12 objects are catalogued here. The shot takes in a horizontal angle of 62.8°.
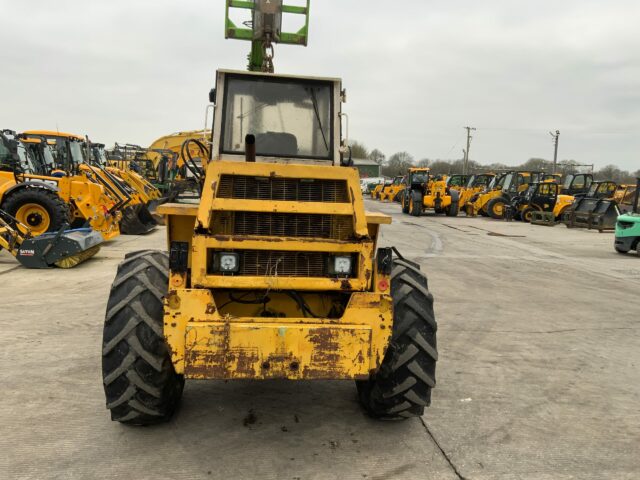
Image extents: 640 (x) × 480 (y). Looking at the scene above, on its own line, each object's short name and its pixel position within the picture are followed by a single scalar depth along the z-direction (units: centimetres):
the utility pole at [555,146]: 5728
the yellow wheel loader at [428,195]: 2756
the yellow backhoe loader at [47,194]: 1133
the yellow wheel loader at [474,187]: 2997
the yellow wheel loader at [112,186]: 1360
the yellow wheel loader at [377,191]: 4863
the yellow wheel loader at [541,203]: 2428
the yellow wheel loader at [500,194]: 2725
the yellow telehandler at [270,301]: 321
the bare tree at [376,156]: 10041
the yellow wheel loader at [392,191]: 4258
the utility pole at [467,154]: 6554
